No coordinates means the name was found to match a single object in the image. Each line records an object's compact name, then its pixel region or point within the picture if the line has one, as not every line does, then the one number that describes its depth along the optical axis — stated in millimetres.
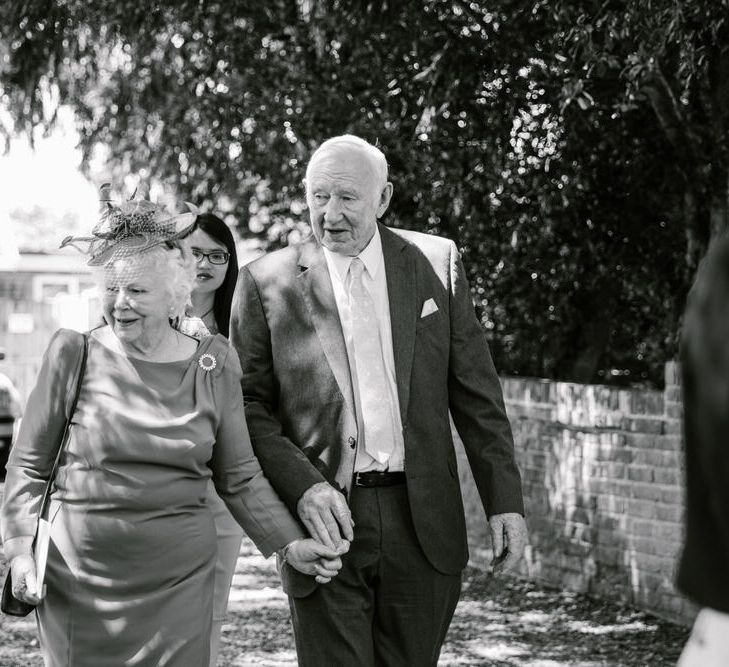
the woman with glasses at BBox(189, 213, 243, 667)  5152
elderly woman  3631
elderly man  4008
